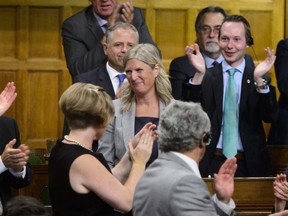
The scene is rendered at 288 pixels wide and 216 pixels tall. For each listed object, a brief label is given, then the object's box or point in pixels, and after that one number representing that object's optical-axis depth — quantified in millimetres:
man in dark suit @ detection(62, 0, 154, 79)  13232
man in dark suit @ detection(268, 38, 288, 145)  13642
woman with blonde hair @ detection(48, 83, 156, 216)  7997
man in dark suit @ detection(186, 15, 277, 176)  11742
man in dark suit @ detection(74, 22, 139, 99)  11883
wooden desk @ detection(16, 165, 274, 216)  11021
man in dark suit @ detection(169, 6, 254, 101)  12964
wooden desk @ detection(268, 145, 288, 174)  12858
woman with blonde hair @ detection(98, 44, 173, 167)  10399
